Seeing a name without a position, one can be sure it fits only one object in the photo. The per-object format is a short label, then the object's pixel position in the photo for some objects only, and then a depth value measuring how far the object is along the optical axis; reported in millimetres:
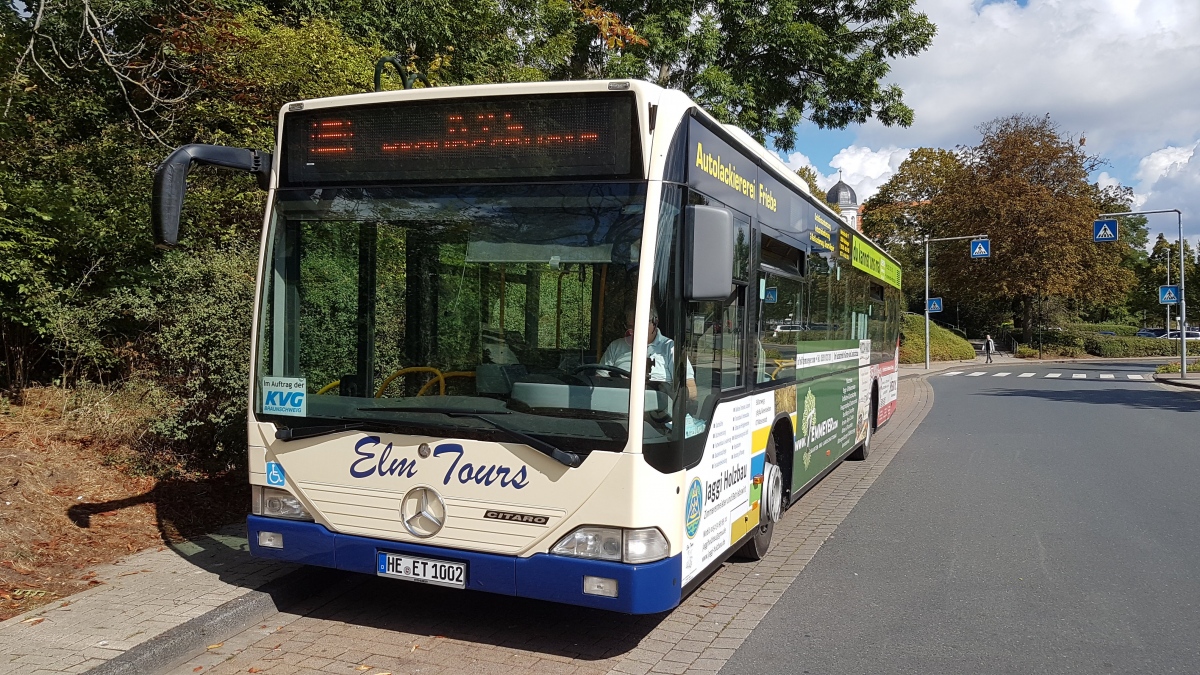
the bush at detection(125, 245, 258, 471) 7504
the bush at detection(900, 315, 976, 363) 47844
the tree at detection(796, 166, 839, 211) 53438
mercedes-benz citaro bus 4562
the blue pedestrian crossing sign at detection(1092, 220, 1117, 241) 31938
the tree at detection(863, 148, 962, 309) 68562
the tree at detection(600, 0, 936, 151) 16125
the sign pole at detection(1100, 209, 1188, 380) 31617
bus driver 4535
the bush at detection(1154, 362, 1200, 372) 37656
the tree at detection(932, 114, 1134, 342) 54938
